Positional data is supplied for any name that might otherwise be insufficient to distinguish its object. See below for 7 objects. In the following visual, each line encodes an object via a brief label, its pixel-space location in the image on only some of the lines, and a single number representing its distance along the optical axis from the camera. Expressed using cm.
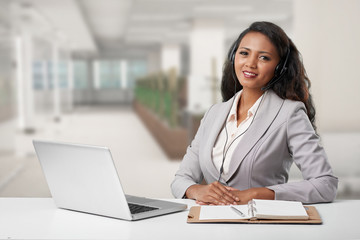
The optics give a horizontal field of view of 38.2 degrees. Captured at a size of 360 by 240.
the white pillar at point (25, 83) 1220
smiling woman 223
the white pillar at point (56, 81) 1597
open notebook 182
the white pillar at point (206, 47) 1295
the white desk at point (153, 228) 169
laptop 177
